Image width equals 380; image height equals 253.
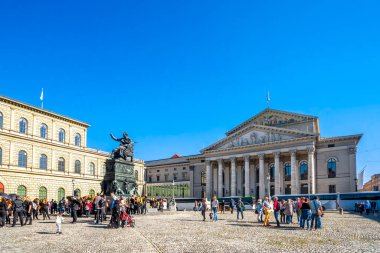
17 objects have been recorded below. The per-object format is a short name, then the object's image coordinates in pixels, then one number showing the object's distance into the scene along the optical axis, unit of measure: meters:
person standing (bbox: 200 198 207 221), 24.48
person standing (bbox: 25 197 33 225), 20.11
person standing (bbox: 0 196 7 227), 18.47
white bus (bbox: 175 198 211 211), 57.67
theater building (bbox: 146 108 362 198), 60.72
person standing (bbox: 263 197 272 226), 19.98
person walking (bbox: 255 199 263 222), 23.52
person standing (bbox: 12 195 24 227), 18.93
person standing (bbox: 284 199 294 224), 21.16
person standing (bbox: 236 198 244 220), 25.47
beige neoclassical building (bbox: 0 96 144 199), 50.44
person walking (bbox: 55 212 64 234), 14.79
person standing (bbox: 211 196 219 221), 24.03
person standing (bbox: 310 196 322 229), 18.00
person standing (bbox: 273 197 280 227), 21.40
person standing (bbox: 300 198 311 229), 18.20
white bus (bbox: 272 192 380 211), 44.59
